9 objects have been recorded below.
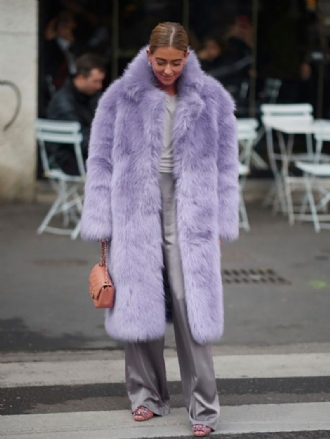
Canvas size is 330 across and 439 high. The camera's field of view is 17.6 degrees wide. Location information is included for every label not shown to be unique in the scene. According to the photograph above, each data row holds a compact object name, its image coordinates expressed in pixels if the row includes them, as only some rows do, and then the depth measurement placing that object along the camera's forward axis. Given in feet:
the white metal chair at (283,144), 38.14
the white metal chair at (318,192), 35.12
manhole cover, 27.96
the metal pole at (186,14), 39.83
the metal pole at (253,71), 40.57
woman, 16.20
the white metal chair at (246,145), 35.22
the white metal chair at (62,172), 33.45
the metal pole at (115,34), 39.34
